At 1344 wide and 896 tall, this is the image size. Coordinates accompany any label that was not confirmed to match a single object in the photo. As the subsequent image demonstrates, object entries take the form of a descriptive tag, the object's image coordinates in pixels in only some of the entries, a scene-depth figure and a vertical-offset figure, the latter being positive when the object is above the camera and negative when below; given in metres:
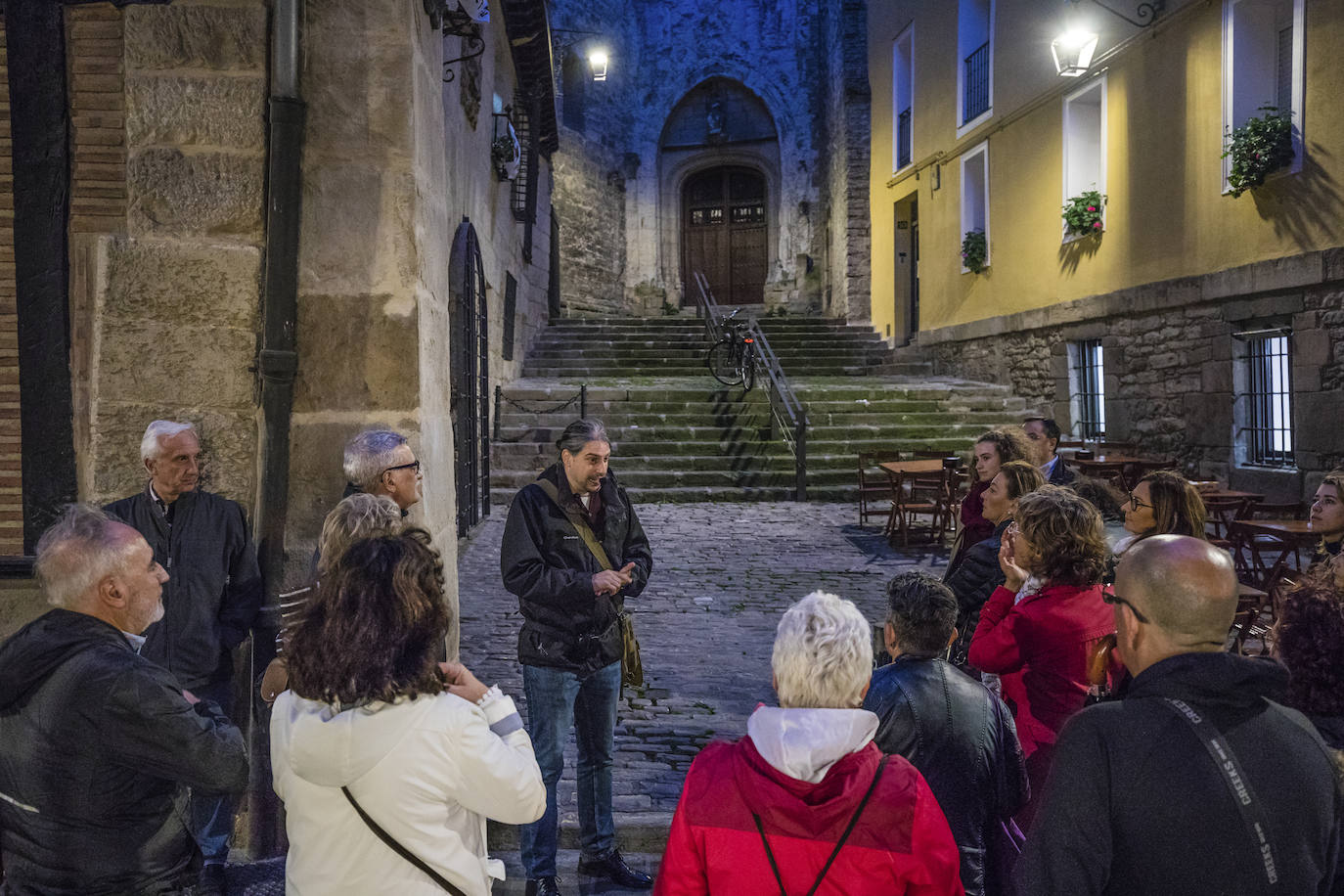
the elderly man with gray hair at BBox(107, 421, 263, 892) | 2.82 -0.34
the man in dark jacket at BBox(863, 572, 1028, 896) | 2.12 -0.60
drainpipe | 3.05 +0.35
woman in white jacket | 1.66 -0.49
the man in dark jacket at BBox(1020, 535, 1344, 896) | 1.40 -0.49
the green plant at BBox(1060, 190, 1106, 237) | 11.77 +2.74
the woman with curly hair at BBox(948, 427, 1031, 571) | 3.95 -0.05
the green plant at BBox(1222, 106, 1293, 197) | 8.62 +2.59
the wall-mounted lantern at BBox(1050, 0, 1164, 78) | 11.04 +4.42
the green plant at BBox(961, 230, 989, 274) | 14.69 +2.88
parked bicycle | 14.23 +1.40
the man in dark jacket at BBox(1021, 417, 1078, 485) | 5.22 +0.04
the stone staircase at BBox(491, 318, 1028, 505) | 11.90 +0.38
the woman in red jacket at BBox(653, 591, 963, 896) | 1.52 -0.57
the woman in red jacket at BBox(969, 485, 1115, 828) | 2.44 -0.44
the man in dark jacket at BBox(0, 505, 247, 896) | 1.76 -0.51
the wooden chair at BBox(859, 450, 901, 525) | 9.92 -0.39
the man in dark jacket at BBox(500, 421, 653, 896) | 2.95 -0.50
